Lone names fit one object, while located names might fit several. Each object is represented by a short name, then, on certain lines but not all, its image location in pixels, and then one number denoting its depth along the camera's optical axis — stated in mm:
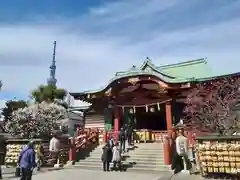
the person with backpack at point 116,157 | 9468
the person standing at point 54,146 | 10655
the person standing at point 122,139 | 11077
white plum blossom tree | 12694
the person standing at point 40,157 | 10108
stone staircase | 9405
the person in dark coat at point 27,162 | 6298
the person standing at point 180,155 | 8196
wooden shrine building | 12678
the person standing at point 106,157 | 9414
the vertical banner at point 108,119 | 14825
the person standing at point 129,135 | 11740
